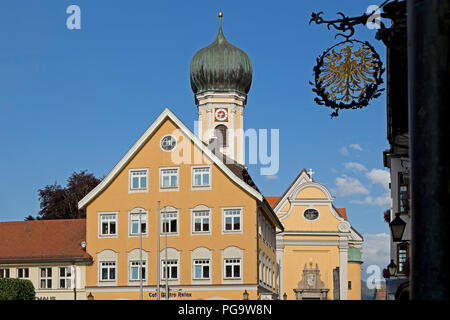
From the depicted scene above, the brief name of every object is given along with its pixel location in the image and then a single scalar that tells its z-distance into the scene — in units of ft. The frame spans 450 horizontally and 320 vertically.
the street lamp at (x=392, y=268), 78.12
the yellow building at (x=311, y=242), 214.90
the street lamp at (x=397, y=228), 63.67
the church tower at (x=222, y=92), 251.39
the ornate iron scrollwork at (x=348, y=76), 25.55
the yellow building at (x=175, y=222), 162.50
